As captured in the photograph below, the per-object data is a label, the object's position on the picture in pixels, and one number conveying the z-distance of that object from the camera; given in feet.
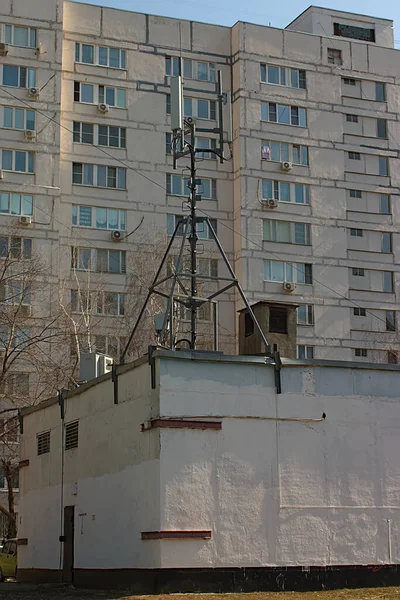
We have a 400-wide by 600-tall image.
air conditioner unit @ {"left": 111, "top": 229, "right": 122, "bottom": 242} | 186.59
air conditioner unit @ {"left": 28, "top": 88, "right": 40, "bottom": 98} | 185.26
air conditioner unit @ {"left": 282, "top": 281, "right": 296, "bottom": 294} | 193.98
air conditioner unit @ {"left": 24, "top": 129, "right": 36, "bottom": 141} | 182.80
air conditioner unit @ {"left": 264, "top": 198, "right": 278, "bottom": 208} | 197.26
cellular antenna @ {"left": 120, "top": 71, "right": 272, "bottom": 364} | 74.95
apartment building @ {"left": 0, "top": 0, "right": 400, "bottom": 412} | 184.03
